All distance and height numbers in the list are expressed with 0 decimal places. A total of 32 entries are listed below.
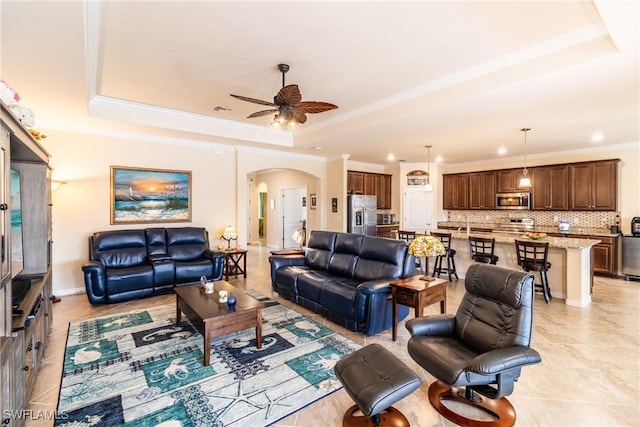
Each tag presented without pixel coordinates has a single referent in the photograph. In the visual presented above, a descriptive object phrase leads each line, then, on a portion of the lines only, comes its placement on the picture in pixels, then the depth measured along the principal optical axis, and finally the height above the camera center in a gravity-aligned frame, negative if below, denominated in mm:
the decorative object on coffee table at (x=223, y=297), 3135 -860
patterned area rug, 2121 -1355
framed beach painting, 5246 +330
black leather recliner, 1888 -909
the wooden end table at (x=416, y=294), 3029 -828
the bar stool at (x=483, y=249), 5027 -635
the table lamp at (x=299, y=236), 7154 -570
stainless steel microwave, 7157 +296
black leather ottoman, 1759 -1036
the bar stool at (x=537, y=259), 4422 -694
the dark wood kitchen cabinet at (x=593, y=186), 6082 +550
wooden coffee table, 2727 -942
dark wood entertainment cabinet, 1676 -486
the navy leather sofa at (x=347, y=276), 3324 -836
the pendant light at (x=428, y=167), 6382 +1255
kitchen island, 4305 -787
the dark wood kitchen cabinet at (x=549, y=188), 6652 +560
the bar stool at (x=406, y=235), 6059 -451
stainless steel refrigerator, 7660 -22
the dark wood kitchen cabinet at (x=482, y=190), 7730 +594
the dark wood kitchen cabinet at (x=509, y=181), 7286 +779
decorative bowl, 4855 -369
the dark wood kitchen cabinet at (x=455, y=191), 8250 +613
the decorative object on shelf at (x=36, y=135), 2568 +689
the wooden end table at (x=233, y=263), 5816 -981
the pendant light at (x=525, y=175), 4847 +731
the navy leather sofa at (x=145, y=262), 4301 -770
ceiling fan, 3093 +1167
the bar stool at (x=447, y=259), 5531 -882
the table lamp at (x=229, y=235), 6008 -421
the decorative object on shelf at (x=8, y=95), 1930 +770
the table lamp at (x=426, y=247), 3155 -352
